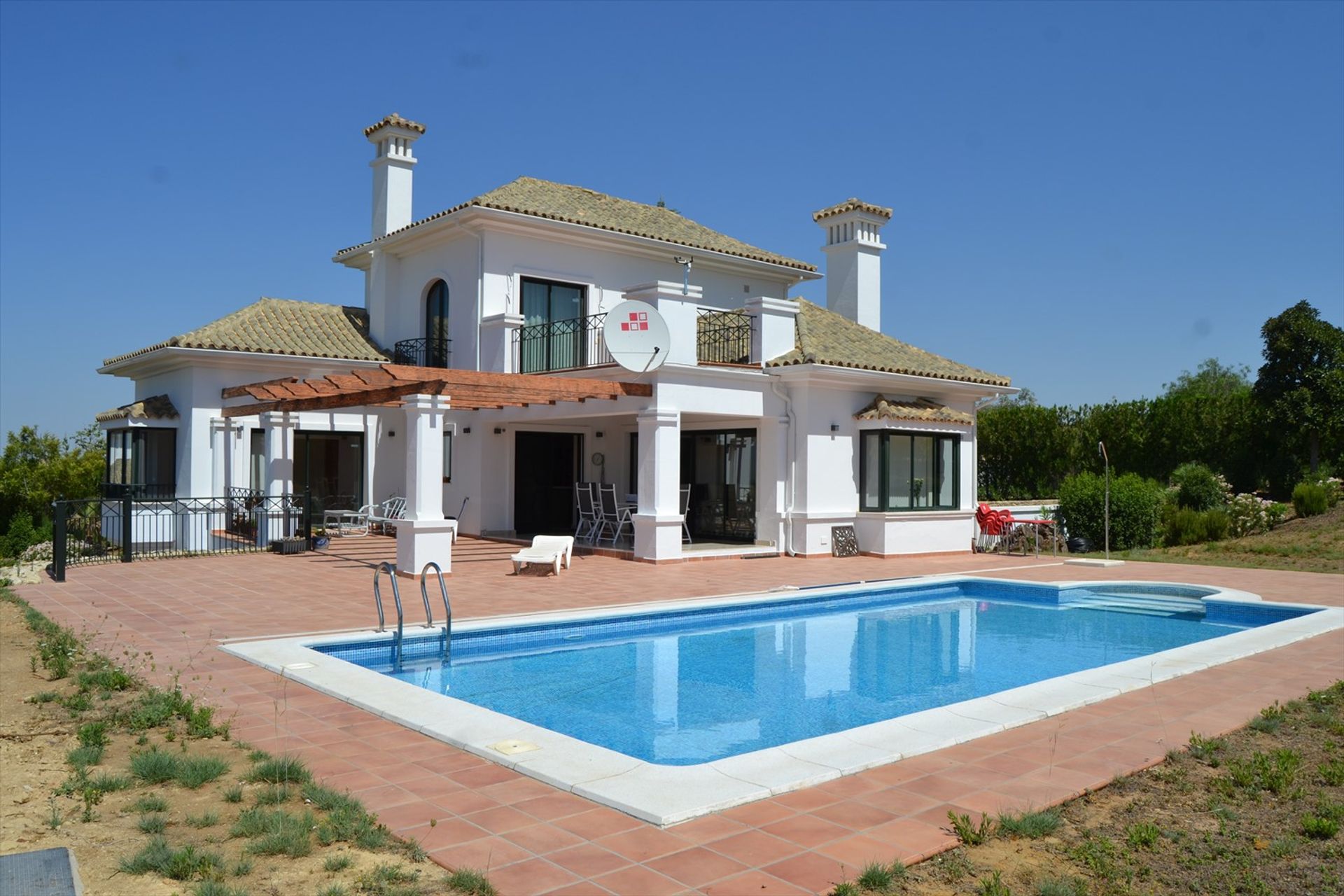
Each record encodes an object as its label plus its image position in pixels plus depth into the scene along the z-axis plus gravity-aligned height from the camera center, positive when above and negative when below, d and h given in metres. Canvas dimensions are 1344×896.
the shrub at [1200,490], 24.16 -0.34
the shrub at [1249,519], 22.98 -1.00
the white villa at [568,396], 17.69 +1.41
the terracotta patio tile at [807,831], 4.37 -1.67
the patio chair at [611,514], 19.27 -0.86
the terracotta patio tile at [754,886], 3.80 -1.66
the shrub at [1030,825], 4.46 -1.65
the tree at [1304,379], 29.20 +3.12
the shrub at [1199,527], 22.70 -1.20
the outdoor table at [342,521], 20.89 -1.19
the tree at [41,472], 29.00 -0.17
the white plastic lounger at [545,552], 15.34 -1.31
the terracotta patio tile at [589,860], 4.02 -1.67
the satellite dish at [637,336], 16.55 +2.36
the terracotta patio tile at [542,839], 4.28 -1.68
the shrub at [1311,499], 23.09 -0.53
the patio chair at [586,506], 19.80 -0.73
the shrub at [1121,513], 22.12 -0.85
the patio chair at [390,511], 21.22 -0.92
